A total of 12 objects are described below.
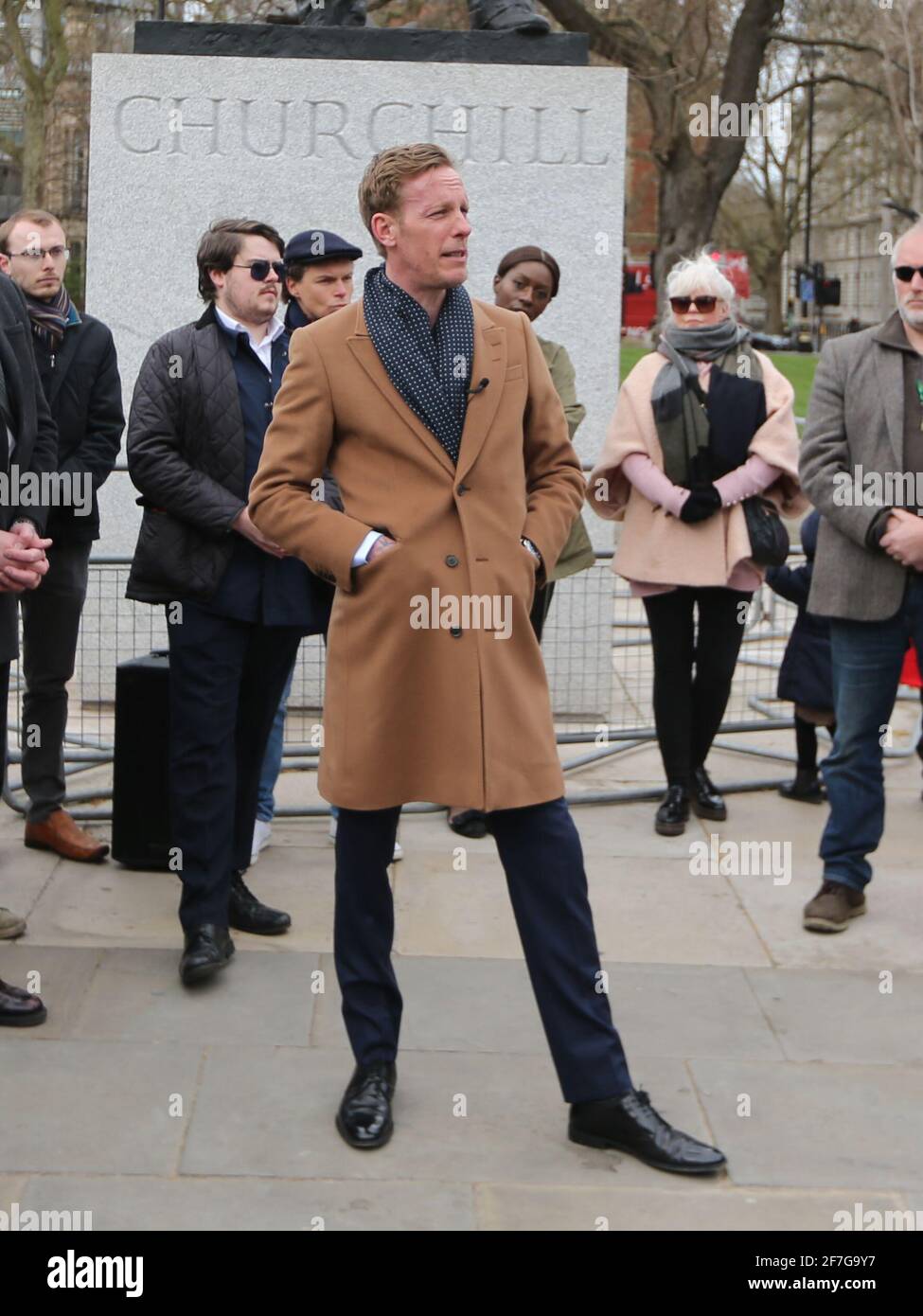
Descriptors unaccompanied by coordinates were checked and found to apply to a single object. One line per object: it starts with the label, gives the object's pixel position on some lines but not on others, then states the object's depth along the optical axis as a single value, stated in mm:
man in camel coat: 3803
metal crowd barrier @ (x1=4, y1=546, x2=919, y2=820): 7211
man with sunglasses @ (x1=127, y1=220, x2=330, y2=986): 4957
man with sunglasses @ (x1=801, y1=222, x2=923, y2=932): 5281
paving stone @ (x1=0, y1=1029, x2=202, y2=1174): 3830
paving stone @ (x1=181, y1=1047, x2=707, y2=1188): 3824
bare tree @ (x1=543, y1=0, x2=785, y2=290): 23953
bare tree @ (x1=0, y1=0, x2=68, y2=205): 25359
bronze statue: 7898
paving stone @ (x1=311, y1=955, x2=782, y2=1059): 4551
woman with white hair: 6352
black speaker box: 5773
